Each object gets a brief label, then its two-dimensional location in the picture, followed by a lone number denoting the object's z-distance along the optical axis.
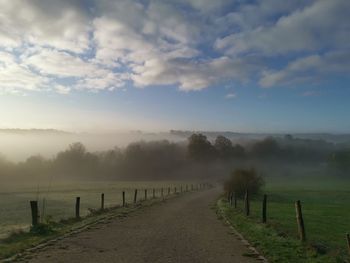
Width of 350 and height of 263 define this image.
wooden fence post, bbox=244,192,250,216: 27.95
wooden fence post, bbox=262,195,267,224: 22.57
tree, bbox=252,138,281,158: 168.38
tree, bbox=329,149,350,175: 143.25
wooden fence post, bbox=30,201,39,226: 18.98
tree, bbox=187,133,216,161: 150.12
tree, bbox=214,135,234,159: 152.38
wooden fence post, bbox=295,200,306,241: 15.85
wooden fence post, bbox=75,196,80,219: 24.01
